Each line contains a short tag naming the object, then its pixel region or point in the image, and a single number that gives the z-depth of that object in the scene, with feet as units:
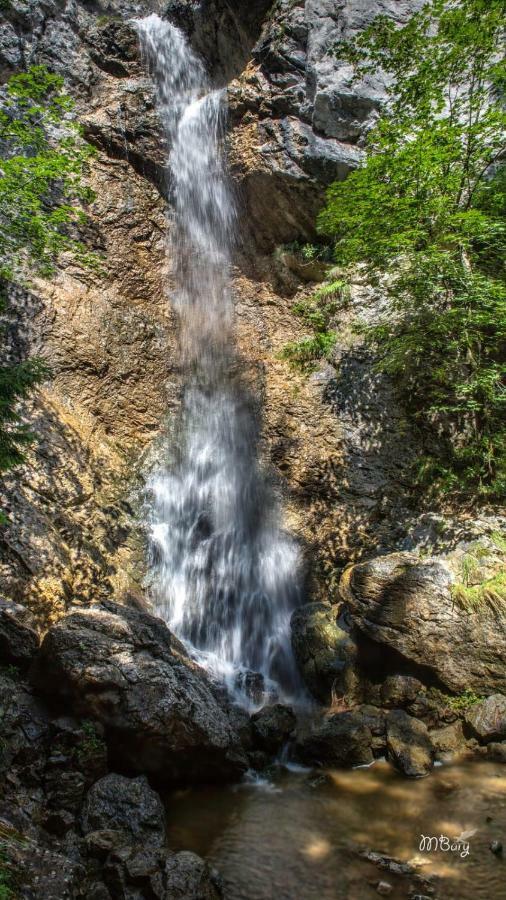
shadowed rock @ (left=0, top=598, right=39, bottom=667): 19.86
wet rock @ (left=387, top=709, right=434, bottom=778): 20.57
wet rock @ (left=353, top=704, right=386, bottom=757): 22.12
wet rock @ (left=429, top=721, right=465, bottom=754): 22.07
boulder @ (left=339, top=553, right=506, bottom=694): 24.08
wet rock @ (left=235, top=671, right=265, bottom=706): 26.45
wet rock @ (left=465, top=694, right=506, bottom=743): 22.07
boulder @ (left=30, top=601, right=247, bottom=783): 18.45
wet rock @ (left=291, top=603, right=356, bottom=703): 26.43
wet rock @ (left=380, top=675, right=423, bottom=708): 24.34
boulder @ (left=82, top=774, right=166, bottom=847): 15.90
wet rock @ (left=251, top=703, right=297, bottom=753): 22.62
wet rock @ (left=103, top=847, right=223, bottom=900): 12.94
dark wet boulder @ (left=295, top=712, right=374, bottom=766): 21.63
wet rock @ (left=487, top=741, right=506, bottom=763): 21.07
